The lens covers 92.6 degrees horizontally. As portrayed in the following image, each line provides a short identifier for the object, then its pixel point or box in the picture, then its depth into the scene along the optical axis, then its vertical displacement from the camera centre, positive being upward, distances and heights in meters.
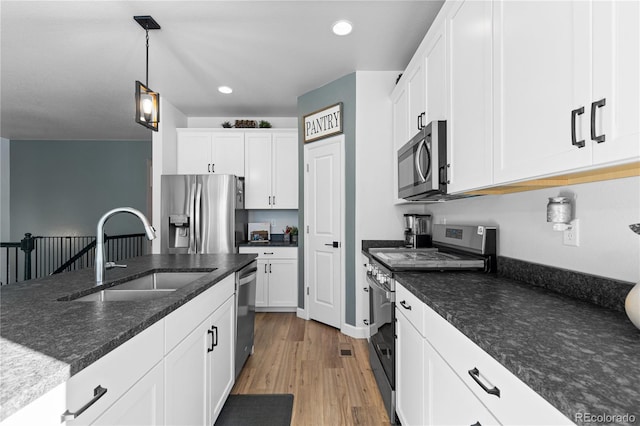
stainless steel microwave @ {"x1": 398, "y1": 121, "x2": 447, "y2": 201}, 1.78 +0.33
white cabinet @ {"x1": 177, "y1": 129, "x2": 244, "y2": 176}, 4.26 +0.89
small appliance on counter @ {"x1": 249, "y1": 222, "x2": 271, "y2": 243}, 4.41 -0.25
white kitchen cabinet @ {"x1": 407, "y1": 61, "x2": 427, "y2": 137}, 2.14 +0.90
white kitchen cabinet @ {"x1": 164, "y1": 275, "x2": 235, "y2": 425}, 1.20 -0.68
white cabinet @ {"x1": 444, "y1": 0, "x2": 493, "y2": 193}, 1.32 +0.58
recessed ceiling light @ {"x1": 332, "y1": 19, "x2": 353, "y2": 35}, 2.39 +1.50
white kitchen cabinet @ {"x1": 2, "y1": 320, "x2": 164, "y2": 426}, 0.62 -0.42
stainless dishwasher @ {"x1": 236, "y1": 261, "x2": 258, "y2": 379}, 2.14 -0.72
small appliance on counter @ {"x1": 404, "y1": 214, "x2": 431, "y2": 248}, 2.71 -0.14
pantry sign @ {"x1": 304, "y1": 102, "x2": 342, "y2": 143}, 3.29 +1.04
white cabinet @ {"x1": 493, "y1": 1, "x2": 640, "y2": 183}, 0.73 +0.38
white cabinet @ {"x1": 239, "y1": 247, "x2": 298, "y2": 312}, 3.99 -0.82
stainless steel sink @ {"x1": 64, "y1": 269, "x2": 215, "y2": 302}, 1.51 -0.41
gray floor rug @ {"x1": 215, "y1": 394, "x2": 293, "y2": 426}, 1.83 -1.23
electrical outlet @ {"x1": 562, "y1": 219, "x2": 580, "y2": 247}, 1.22 -0.07
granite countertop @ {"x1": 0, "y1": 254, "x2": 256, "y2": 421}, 0.62 -0.33
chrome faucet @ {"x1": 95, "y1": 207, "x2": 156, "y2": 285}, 1.49 -0.15
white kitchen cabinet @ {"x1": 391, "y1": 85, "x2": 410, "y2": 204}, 2.61 +0.86
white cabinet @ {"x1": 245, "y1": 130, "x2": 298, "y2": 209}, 4.28 +0.67
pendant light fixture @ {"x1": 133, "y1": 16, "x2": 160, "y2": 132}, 2.18 +0.83
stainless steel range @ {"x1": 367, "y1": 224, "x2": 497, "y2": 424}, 1.77 -0.31
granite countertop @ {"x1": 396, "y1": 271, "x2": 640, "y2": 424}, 0.57 -0.33
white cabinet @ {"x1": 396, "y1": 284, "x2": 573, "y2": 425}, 0.69 -0.51
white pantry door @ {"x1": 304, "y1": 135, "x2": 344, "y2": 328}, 3.31 -0.15
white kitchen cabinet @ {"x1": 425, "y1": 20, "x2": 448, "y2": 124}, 1.77 +0.89
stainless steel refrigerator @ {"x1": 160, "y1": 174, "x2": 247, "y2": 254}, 3.87 +0.04
